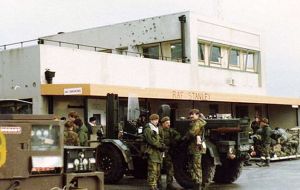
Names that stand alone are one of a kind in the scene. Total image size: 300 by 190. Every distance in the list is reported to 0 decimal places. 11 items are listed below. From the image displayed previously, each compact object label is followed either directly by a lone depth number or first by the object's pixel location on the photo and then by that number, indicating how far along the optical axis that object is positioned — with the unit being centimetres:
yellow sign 660
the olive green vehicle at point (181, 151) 1296
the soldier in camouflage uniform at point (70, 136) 1151
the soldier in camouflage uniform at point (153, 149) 1196
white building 1950
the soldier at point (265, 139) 1964
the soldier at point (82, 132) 1386
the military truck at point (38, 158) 665
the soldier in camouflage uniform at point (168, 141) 1260
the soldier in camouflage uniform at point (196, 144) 1209
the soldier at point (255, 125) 2215
